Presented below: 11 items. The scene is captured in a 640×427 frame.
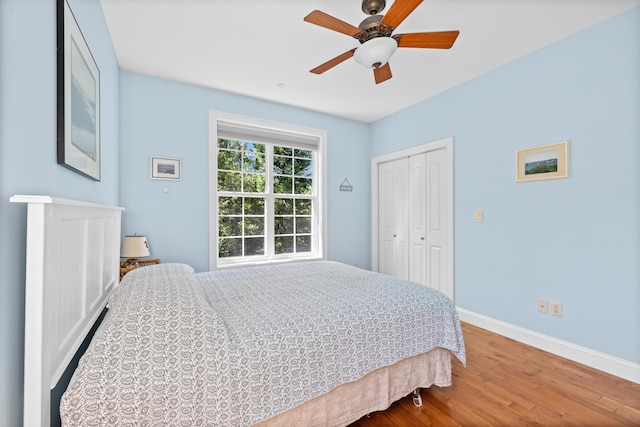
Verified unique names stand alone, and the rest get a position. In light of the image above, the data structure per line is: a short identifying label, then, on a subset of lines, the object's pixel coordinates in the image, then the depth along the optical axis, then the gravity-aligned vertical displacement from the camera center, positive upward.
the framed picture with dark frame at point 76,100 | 1.18 +0.57
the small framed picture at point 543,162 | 2.41 +0.49
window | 3.49 +0.31
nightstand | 2.59 -0.48
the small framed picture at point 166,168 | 3.00 +0.51
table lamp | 2.58 -0.31
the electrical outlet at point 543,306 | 2.51 -0.80
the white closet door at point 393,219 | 3.99 -0.04
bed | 0.96 -0.58
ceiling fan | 1.64 +1.14
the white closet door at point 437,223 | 3.38 -0.08
